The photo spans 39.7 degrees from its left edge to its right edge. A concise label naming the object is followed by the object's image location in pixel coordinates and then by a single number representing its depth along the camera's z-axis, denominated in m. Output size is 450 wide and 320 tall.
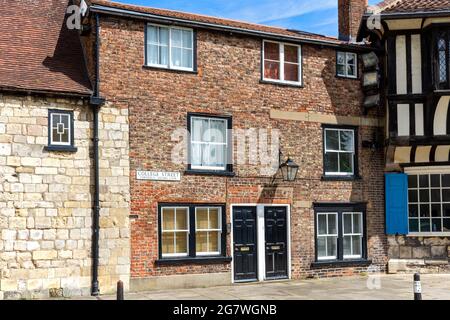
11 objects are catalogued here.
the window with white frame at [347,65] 19.45
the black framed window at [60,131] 15.20
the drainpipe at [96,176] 15.35
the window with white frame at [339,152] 19.09
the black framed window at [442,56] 18.19
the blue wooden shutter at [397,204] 19.25
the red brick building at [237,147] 16.22
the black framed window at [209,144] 17.08
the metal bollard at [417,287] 12.18
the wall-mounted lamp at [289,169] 17.81
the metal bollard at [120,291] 11.58
